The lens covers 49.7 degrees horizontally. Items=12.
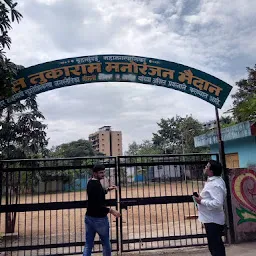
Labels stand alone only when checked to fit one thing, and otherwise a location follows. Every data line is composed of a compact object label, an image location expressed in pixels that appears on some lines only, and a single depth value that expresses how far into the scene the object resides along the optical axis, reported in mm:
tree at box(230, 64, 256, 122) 9578
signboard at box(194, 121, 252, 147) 12241
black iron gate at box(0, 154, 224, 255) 5066
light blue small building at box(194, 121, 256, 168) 12289
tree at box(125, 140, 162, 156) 48250
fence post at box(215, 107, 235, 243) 5633
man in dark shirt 3920
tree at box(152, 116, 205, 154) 40469
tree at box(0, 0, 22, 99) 4520
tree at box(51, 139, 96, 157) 56219
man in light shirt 3492
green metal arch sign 5520
